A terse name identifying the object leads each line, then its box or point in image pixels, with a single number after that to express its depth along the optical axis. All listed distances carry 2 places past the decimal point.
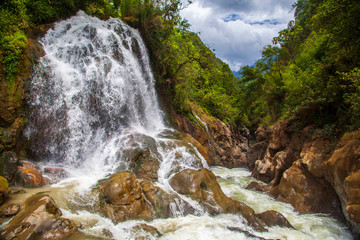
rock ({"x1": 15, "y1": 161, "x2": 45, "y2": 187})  6.91
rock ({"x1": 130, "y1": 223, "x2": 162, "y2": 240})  5.30
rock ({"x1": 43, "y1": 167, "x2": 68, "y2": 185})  7.35
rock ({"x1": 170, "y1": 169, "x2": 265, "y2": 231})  6.92
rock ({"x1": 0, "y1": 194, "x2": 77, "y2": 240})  4.60
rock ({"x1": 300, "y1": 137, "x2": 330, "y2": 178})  7.76
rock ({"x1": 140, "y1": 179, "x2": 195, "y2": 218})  6.54
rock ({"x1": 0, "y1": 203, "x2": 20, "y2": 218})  5.08
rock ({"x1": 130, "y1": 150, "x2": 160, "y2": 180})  8.46
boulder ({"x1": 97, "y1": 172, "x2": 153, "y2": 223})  6.07
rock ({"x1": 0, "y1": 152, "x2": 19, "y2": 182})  6.91
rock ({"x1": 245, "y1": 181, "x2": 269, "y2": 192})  10.12
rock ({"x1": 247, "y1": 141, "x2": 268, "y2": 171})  14.73
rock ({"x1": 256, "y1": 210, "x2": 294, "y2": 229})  6.58
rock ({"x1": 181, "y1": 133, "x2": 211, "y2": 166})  12.37
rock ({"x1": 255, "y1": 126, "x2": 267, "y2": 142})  15.94
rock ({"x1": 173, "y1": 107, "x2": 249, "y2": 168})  16.19
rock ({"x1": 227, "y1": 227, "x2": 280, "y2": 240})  5.61
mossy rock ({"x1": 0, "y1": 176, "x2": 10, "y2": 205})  5.44
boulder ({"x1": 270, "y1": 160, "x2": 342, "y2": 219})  7.67
